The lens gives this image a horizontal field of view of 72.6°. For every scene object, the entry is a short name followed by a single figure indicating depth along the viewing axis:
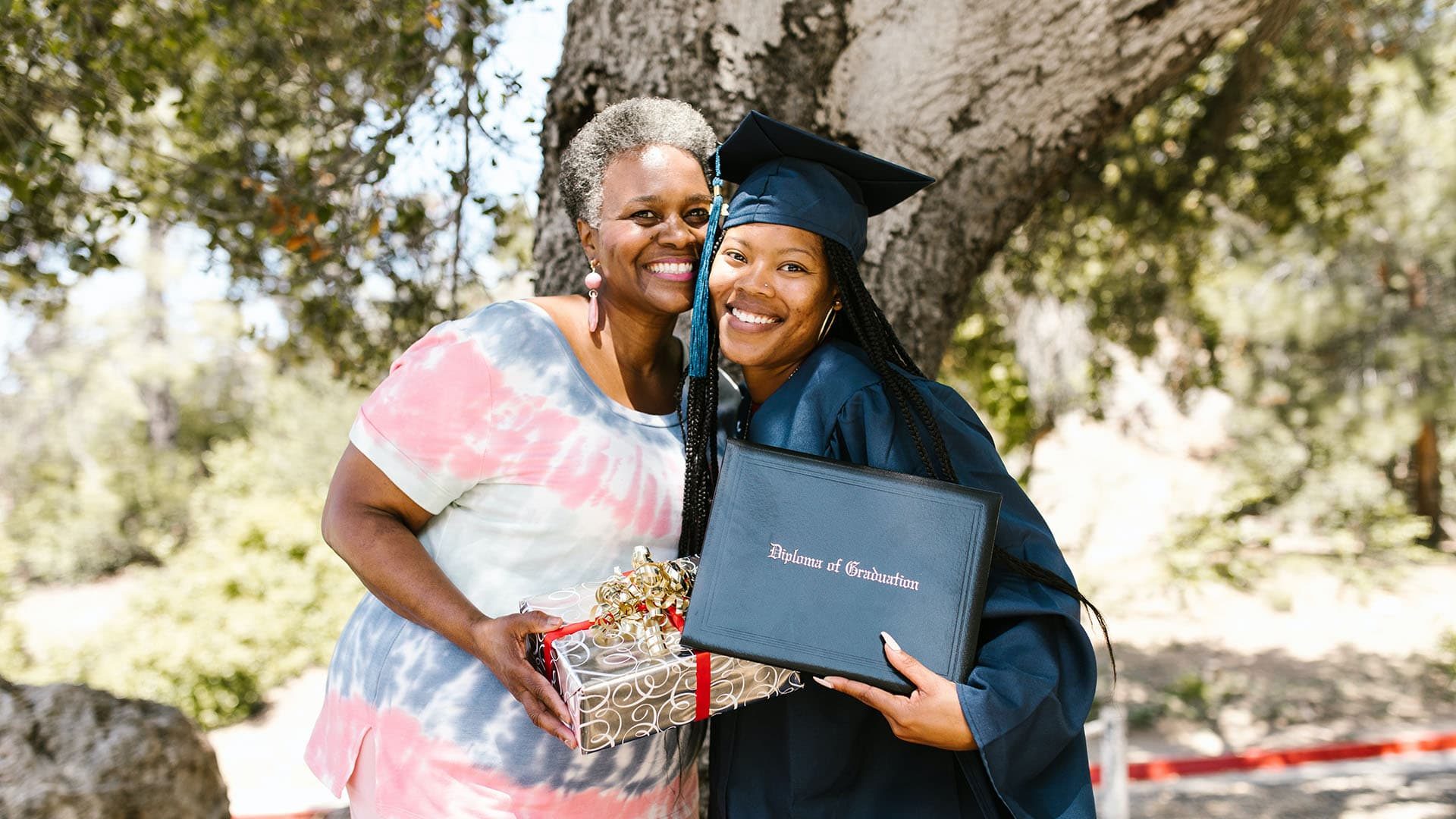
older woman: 1.86
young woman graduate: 1.67
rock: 3.10
